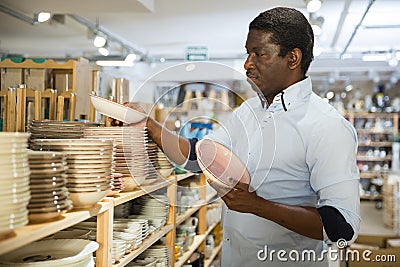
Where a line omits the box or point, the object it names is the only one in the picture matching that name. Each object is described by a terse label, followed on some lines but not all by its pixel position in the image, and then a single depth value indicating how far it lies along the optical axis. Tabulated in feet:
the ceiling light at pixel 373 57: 25.84
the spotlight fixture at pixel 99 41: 21.98
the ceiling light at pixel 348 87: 41.28
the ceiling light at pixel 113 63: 25.18
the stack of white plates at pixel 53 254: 4.60
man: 5.37
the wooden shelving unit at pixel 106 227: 3.67
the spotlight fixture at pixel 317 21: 18.14
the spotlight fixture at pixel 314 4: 14.69
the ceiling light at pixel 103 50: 23.87
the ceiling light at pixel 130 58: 23.78
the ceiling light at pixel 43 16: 17.43
